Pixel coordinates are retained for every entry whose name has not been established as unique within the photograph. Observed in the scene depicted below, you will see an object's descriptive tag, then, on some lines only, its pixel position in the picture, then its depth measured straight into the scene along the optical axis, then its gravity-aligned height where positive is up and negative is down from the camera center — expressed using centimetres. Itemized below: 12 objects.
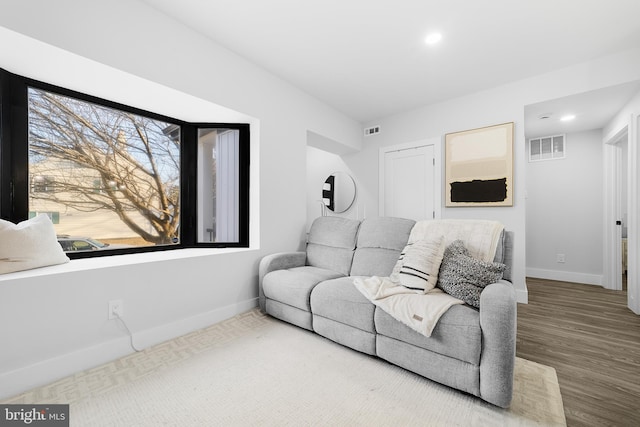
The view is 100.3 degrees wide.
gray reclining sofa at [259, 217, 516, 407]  133 -63
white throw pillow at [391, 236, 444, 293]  179 -36
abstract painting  307 +57
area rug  128 -98
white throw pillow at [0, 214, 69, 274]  152 -20
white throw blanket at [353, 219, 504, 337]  150 -51
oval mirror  450 +37
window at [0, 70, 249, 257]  181 +35
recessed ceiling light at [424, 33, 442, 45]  226 +151
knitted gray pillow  159 -39
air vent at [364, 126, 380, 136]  421 +133
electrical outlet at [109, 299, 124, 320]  179 -65
